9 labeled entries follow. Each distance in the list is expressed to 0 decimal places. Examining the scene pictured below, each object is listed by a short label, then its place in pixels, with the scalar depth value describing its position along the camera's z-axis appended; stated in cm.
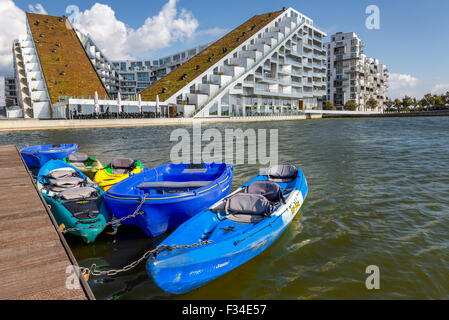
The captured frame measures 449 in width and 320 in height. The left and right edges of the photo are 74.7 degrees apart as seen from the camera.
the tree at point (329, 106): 10143
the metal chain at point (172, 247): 511
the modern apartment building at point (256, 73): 6556
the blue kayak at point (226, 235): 488
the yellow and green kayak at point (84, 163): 1477
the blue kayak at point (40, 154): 1593
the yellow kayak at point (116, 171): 1074
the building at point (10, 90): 9478
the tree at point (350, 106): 10244
